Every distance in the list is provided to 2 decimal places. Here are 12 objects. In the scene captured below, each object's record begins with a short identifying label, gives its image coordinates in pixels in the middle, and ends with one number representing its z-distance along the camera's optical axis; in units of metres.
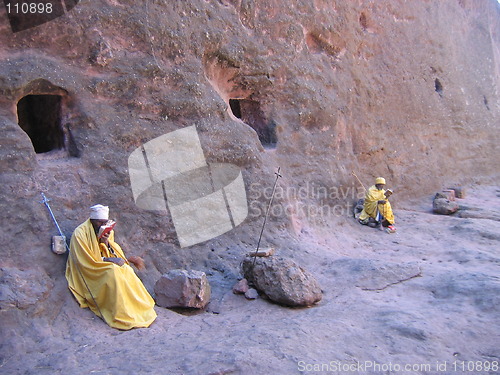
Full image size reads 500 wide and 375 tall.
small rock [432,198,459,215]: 9.05
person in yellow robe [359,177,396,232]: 7.90
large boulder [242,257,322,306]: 4.80
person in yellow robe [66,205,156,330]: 4.18
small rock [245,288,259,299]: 4.98
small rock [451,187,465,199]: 10.32
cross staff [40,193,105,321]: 4.32
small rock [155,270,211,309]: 4.57
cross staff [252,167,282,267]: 5.08
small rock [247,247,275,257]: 5.21
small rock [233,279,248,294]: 5.04
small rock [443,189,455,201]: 9.58
